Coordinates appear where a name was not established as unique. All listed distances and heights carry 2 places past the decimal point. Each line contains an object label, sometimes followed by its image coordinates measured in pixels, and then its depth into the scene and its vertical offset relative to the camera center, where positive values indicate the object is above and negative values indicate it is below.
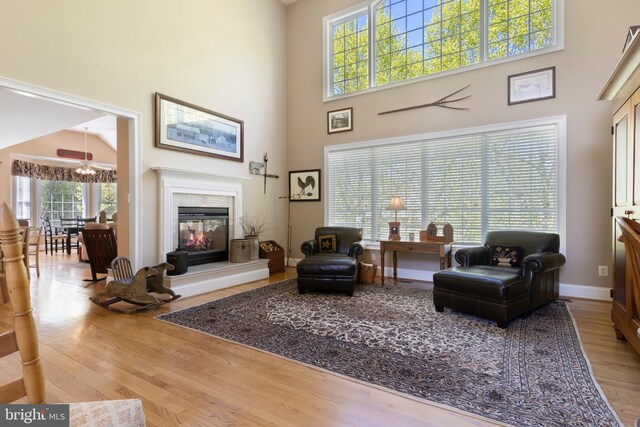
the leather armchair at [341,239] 4.92 -0.47
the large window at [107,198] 10.24 +0.36
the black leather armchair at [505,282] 3.00 -0.72
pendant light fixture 8.88 +1.16
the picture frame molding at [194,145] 4.34 +1.02
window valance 8.16 +1.00
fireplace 4.76 -0.38
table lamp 4.86 -0.10
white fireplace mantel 4.36 +0.30
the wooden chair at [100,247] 4.76 -0.56
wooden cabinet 2.36 +0.33
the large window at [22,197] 8.24 +0.33
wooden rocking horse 3.49 -0.89
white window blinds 4.26 +0.42
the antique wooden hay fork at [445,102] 4.78 +1.60
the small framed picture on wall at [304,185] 6.10 +0.45
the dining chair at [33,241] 5.33 -0.66
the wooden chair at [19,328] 0.80 -0.30
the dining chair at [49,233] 7.88 -0.63
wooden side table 4.42 -0.55
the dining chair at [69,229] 7.91 -0.48
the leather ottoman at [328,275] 4.11 -0.84
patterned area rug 1.84 -1.09
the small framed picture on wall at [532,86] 4.17 +1.61
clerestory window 4.43 +2.65
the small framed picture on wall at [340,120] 5.74 +1.58
